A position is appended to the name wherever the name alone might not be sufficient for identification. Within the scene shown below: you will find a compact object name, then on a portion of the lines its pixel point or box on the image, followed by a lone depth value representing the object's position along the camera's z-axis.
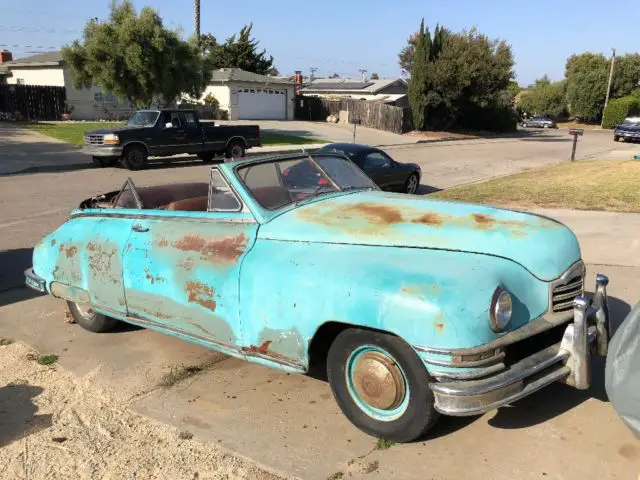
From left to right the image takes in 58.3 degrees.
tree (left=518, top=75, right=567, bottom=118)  70.94
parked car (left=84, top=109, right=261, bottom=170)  17.54
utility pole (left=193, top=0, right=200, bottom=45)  31.31
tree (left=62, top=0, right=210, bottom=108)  22.48
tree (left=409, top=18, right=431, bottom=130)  38.53
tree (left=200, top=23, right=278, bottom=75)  55.25
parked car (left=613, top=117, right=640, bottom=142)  34.19
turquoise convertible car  2.97
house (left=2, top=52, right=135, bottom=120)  35.34
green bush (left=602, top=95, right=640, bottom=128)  57.91
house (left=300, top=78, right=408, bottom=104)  52.59
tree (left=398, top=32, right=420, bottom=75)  50.66
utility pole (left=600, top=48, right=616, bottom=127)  62.12
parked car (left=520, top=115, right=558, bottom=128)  57.69
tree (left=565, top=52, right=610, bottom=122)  63.97
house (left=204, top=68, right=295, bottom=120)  41.03
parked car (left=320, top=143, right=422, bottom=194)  12.14
